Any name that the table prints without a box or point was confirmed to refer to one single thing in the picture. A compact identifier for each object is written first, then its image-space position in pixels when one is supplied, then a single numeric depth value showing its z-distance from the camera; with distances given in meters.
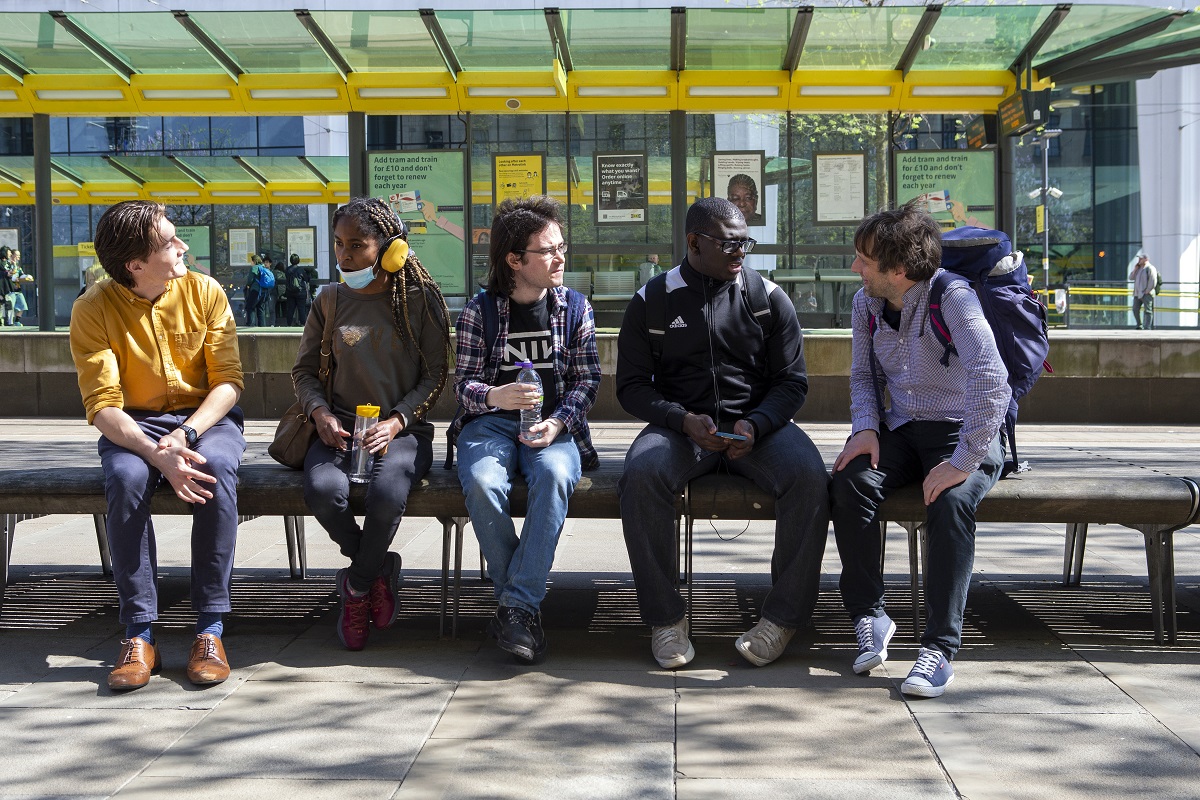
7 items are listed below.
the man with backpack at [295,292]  15.38
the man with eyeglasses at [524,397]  4.22
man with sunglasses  4.17
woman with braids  4.41
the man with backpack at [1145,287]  19.92
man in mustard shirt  4.04
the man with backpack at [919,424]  3.97
